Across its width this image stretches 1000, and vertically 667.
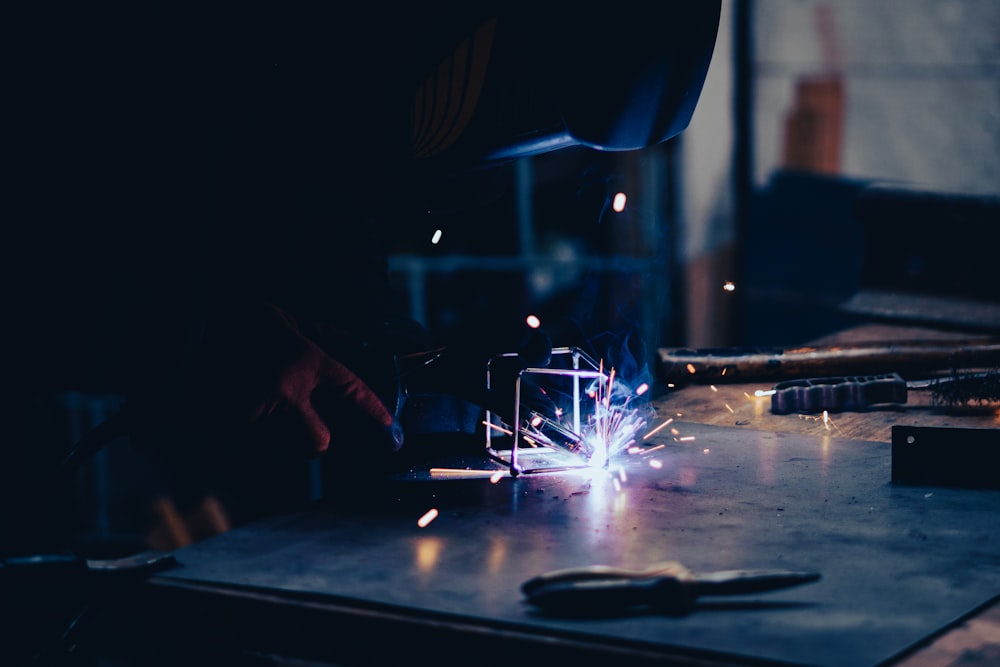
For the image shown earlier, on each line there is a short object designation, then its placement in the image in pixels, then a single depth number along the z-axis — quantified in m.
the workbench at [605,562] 2.10
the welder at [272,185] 2.32
